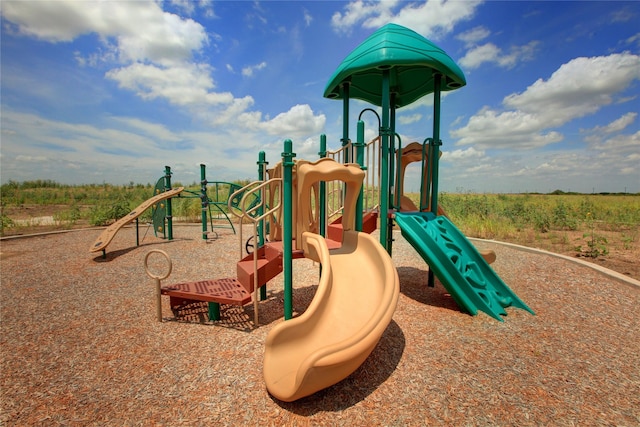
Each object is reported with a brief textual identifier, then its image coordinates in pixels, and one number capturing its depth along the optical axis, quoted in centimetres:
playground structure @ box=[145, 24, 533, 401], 270
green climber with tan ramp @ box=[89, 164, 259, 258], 892
